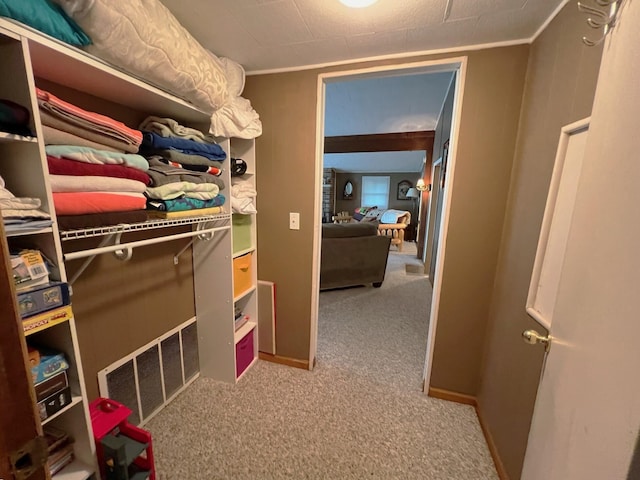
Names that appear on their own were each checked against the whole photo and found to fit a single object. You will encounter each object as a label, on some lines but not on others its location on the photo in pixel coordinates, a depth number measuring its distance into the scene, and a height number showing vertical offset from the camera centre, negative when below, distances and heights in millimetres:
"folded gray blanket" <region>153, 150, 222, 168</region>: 1219 +176
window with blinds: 9492 +304
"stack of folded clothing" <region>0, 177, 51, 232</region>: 688 -61
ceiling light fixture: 1081 +797
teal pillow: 672 +464
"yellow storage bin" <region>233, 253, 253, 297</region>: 1807 -543
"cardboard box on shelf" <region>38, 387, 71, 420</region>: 799 -648
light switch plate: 1865 -162
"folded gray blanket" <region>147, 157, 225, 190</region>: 1153 +91
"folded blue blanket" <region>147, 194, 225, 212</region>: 1171 -45
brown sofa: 3514 -755
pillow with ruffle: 805 +521
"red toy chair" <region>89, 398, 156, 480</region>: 1000 -973
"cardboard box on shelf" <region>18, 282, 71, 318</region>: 714 -301
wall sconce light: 5388 +311
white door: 466 -204
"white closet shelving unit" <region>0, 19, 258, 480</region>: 712 +129
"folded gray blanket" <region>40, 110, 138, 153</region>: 825 +199
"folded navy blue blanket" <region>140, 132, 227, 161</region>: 1187 +234
